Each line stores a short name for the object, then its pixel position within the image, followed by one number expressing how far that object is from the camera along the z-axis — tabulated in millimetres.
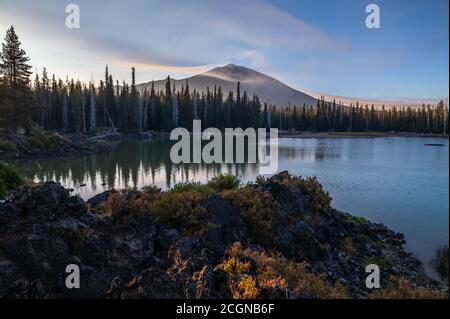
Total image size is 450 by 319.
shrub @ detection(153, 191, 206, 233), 10367
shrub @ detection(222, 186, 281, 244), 11273
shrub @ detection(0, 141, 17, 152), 38219
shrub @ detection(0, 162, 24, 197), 12938
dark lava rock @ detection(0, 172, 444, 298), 6418
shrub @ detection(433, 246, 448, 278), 11265
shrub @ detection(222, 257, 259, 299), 5797
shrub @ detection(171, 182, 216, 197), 13078
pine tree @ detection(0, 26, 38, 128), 45459
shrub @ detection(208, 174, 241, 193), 16000
